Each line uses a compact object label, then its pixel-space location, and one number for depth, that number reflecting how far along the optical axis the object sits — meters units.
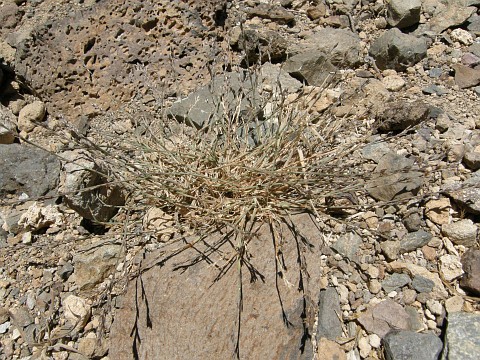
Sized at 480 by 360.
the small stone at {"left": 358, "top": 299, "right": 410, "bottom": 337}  0.49
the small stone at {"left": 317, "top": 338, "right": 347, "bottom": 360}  0.48
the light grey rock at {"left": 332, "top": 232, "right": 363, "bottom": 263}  0.55
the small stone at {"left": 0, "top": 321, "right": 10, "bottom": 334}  0.52
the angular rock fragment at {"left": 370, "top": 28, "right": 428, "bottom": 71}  0.75
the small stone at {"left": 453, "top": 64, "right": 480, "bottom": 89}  0.71
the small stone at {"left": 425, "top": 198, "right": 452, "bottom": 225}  0.55
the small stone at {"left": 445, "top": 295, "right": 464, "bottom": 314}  0.48
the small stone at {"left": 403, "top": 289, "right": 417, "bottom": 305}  0.51
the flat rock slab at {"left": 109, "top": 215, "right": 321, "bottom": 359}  0.48
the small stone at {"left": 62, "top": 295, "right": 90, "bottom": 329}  0.53
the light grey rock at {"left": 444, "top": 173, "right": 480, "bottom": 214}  0.54
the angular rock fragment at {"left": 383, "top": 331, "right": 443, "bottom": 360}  0.45
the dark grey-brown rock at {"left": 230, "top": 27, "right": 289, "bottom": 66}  0.78
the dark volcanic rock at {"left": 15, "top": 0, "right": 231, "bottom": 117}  0.76
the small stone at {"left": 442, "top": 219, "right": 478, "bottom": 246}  0.53
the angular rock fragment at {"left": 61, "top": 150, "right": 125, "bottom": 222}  0.56
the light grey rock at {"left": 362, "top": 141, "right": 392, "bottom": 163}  0.64
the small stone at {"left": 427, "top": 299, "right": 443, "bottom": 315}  0.49
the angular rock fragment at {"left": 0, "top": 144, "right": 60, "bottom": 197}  0.65
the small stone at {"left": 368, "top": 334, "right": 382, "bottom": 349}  0.48
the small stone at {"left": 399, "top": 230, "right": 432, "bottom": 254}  0.54
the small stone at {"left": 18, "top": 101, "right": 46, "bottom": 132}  0.75
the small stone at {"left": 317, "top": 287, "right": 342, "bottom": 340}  0.50
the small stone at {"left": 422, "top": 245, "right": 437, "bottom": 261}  0.53
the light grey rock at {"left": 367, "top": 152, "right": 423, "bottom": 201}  0.58
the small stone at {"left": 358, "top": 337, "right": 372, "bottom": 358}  0.48
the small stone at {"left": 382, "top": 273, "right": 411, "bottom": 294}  0.52
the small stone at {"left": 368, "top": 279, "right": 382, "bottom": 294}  0.52
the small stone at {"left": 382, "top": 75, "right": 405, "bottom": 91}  0.73
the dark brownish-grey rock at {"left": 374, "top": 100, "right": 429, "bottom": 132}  0.63
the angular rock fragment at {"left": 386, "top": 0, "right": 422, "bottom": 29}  0.80
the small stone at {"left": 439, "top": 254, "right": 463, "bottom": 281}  0.51
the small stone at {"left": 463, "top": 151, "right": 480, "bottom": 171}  0.59
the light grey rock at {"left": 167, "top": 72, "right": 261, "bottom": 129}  0.69
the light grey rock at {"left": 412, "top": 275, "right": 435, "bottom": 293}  0.51
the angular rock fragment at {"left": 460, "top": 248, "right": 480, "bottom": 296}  0.49
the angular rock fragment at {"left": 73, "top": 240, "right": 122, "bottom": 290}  0.56
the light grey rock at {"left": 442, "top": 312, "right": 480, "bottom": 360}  0.43
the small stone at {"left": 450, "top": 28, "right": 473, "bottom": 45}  0.78
